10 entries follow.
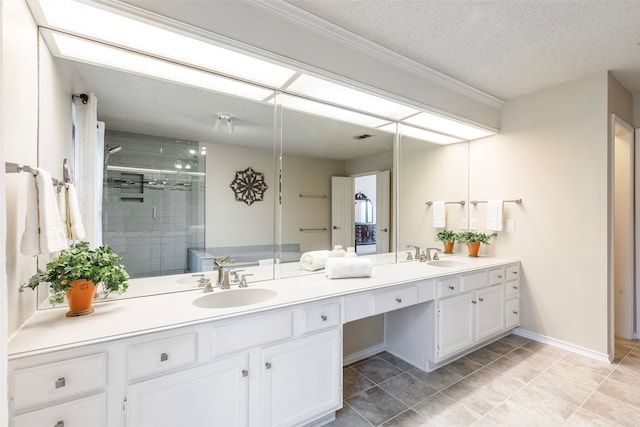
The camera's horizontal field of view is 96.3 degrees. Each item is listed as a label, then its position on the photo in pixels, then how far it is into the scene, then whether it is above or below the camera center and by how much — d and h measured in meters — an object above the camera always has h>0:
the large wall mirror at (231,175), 1.68 +0.29
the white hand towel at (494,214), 3.16 -0.01
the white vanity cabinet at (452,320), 2.30 -0.93
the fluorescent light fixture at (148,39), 1.29 +0.91
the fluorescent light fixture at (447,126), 2.74 +0.91
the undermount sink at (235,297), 1.70 -0.52
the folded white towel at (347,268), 2.08 -0.40
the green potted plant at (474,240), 3.24 -0.30
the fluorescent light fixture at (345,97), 2.04 +0.92
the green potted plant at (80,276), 1.22 -0.27
